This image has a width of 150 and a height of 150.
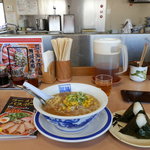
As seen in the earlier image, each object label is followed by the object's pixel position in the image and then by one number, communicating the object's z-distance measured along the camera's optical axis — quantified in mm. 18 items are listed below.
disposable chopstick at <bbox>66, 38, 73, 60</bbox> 1004
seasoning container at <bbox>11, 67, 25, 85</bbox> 1024
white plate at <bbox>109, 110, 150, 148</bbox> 525
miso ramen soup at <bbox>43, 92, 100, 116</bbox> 577
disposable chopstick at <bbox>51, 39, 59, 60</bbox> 1001
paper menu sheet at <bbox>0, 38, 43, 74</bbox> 1088
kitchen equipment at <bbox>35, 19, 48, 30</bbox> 3889
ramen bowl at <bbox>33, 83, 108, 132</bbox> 513
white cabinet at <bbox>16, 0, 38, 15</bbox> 3914
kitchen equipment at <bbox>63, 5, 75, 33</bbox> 3900
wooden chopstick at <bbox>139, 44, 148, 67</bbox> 989
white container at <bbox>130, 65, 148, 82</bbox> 1012
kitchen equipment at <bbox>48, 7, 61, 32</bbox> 3850
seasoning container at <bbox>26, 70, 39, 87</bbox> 991
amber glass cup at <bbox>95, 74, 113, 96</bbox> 860
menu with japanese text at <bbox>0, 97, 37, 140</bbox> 583
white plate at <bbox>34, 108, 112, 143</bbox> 531
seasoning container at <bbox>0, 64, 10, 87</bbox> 995
